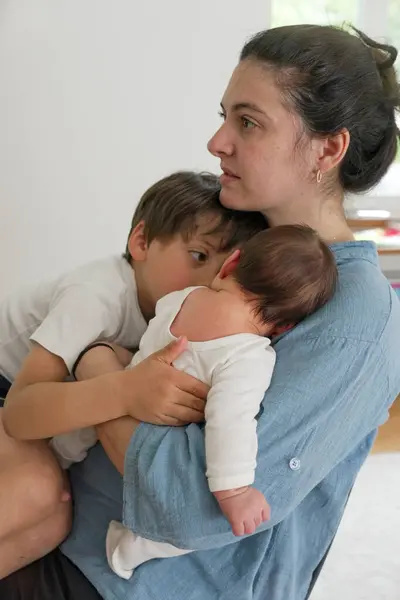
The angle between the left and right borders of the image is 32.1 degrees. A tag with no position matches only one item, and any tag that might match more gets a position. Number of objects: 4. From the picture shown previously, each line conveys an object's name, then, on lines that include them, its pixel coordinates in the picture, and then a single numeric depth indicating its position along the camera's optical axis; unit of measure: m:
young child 1.06
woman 0.92
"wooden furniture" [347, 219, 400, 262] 3.25
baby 0.87
